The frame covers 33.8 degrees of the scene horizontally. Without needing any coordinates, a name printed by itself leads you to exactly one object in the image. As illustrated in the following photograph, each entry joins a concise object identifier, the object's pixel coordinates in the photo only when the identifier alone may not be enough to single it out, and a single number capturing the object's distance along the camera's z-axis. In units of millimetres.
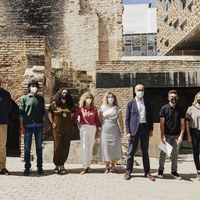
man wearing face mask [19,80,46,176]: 7297
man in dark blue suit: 6984
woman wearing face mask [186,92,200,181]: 7071
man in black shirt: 7035
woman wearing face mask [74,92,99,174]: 7504
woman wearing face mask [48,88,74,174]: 7445
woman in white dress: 7449
